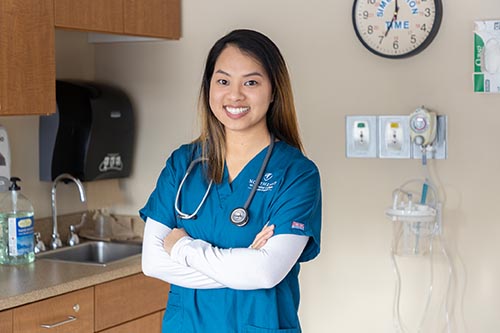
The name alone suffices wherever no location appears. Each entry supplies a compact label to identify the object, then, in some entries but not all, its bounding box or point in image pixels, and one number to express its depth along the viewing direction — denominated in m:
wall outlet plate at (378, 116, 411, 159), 2.98
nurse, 1.99
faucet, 3.32
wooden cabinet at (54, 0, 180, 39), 2.95
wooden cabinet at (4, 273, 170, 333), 2.59
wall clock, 2.91
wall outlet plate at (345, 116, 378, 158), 3.04
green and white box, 2.83
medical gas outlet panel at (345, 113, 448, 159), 2.88
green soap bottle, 2.97
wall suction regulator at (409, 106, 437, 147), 2.87
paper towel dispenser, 3.31
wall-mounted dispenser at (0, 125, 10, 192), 3.15
